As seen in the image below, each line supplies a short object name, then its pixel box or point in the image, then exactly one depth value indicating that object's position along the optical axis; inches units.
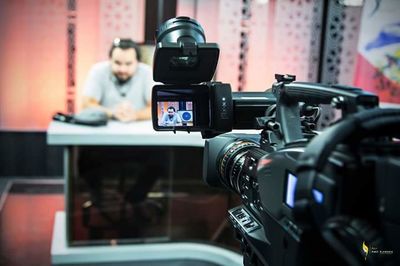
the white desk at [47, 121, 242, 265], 103.1
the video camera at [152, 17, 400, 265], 24.2
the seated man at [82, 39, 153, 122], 131.8
